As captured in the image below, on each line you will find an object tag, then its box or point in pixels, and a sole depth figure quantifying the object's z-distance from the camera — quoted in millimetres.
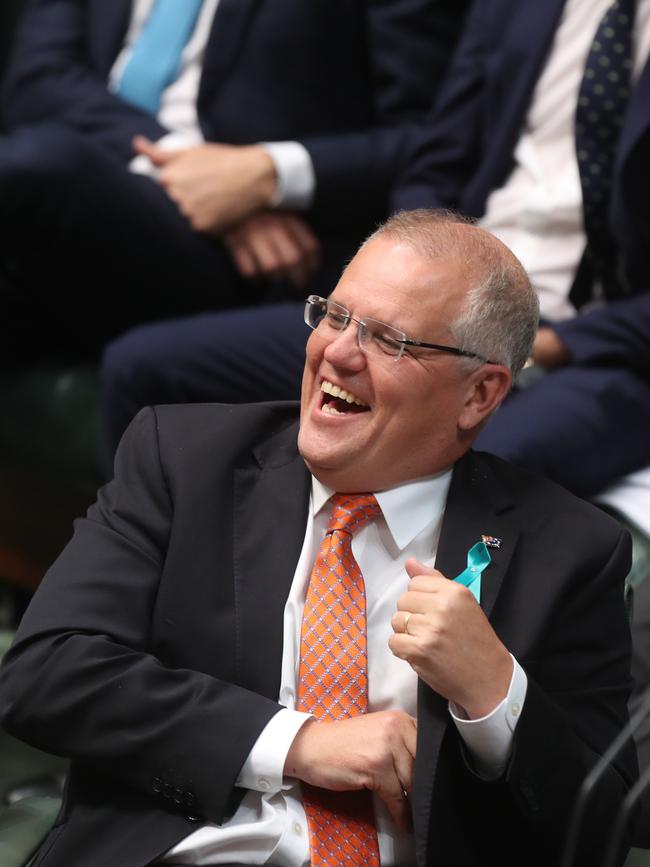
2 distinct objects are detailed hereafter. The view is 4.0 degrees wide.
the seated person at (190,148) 10987
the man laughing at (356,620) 9949
